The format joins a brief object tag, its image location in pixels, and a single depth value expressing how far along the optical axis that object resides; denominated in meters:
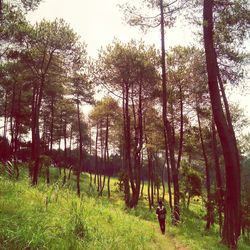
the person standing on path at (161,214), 18.02
